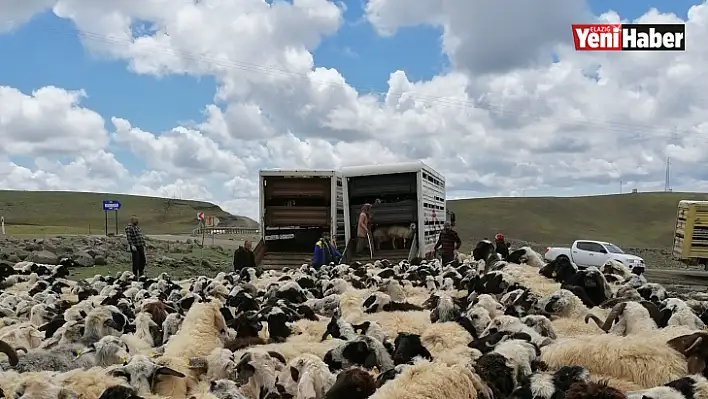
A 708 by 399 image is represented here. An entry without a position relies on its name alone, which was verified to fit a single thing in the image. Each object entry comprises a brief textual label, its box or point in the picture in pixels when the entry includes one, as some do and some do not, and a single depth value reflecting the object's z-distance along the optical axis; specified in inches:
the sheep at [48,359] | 276.5
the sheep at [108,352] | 278.7
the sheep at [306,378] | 231.8
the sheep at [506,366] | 234.1
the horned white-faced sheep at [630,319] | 301.6
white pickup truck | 1090.6
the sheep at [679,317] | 302.2
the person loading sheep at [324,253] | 689.0
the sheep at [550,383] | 208.8
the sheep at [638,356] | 234.1
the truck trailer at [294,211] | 777.6
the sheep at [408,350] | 263.1
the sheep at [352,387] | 215.2
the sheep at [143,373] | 240.5
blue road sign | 1158.3
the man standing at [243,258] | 701.3
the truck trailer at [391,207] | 752.3
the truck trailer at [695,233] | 1111.6
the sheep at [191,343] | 247.9
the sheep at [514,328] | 276.8
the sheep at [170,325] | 341.4
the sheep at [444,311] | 359.3
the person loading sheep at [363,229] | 728.3
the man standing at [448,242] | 711.7
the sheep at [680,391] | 187.3
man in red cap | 653.3
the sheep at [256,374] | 246.1
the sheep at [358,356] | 260.2
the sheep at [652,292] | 398.2
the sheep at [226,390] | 224.2
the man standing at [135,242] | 685.9
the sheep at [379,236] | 794.2
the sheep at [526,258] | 586.3
